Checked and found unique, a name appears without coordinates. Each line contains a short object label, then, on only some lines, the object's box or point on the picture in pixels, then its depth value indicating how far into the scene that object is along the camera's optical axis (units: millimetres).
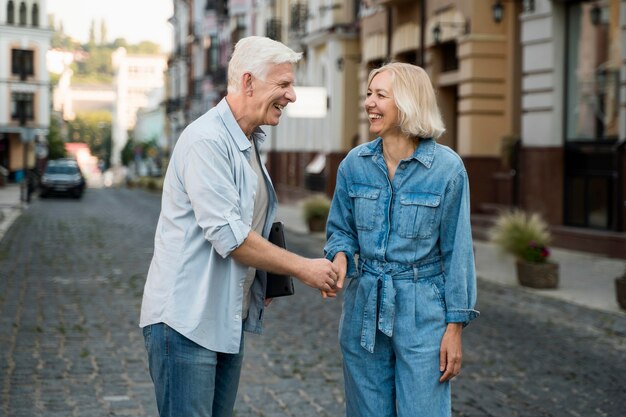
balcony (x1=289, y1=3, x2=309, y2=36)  41906
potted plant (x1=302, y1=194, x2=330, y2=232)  25391
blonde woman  4199
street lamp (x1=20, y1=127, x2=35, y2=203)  41875
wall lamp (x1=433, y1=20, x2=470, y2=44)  24469
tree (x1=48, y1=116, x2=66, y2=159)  84394
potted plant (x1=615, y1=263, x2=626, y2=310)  12305
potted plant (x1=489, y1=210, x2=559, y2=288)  14312
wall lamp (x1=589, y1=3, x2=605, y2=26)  19875
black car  48219
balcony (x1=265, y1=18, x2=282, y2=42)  45500
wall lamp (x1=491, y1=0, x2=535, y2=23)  23750
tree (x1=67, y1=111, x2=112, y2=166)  175000
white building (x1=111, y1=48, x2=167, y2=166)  193500
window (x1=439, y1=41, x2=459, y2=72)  27000
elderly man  3939
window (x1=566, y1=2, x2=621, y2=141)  19547
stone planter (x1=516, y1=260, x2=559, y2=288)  14289
